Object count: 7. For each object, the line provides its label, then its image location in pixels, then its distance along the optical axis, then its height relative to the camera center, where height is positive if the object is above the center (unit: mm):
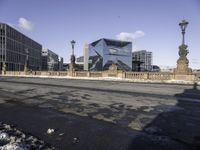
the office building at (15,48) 68520 +11965
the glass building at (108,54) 78452 +9711
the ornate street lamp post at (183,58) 18603 +1902
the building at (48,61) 121214 +9158
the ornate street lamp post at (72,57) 27888 +2924
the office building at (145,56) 122881 +13965
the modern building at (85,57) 91887 +9550
